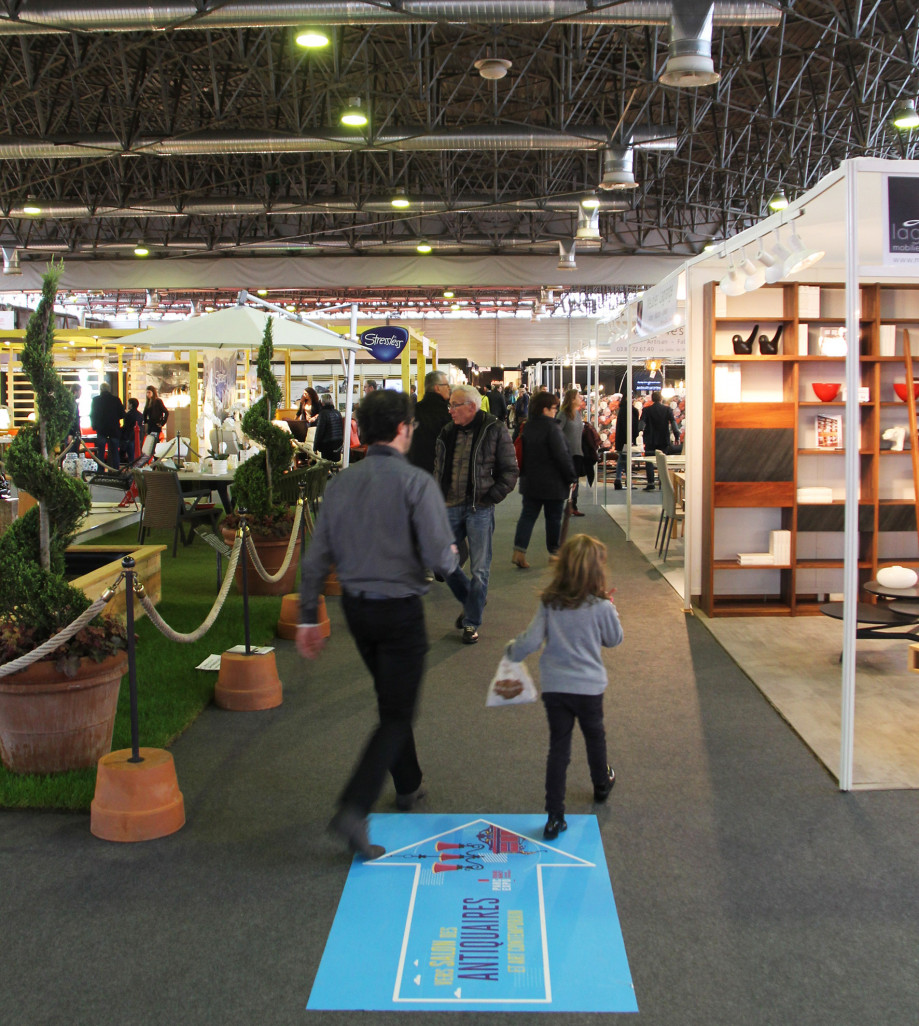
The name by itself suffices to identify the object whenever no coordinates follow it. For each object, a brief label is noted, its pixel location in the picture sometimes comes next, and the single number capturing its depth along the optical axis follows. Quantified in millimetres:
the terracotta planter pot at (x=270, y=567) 7582
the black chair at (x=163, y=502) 8852
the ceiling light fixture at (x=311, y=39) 8820
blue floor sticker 2502
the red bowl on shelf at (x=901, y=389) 6250
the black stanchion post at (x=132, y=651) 3407
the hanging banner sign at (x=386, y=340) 11219
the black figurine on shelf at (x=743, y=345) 6816
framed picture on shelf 6734
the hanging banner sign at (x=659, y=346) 11539
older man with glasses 6004
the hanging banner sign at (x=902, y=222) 3693
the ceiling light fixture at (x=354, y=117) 11078
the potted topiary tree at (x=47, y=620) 3814
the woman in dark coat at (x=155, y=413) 17188
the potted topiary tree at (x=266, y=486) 7598
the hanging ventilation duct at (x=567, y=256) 19625
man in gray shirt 3074
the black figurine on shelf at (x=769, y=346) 6758
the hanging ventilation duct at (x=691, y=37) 7711
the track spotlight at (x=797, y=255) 4555
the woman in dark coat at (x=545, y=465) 8125
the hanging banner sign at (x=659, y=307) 6945
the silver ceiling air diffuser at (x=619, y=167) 12312
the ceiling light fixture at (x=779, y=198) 16628
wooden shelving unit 6535
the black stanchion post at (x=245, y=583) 4722
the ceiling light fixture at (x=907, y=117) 11594
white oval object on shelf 5230
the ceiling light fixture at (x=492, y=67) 9953
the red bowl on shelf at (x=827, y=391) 6660
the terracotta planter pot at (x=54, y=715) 3783
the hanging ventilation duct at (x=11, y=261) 20297
